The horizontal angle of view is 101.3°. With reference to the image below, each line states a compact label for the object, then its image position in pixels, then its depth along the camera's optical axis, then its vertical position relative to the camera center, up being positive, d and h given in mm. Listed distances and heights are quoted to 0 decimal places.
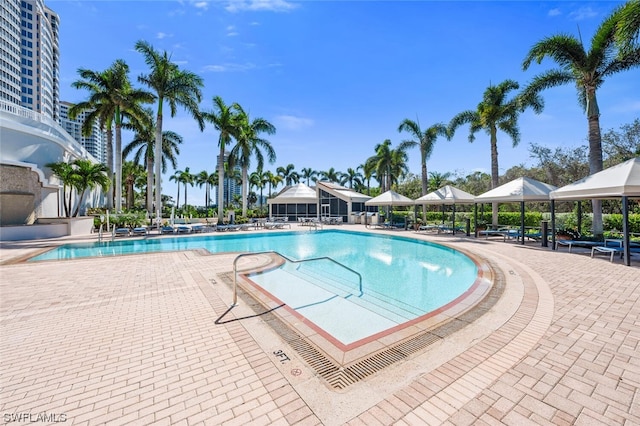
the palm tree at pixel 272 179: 50562 +6993
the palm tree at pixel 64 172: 16188 +2788
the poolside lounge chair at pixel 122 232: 15511 -987
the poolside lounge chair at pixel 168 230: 17141 -944
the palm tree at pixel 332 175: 54125 +8295
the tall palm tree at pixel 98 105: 18656 +8123
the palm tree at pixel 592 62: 10594 +6463
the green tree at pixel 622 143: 18188 +5021
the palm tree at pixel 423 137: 21938 +6520
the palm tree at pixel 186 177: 54219 +7961
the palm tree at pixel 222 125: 21328 +7452
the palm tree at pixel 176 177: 55594 +8185
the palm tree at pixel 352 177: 53250 +7593
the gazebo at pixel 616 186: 7691 +865
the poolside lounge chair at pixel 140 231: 15891 -937
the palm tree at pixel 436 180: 38062 +5000
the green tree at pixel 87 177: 16391 +2486
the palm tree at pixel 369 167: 30438 +5621
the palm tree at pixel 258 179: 50375 +6917
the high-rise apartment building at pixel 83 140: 87062 +29889
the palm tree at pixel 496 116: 17203 +6518
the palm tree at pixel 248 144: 22666 +6541
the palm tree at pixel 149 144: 21555 +6980
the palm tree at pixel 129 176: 32350 +5155
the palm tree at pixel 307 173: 56375 +8959
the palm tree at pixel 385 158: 26877 +5953
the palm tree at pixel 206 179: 52916 +7409
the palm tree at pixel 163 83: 17844 +9255
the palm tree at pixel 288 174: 52844 +8392
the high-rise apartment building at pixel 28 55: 57562 +39309
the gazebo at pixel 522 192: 12078 +1008
